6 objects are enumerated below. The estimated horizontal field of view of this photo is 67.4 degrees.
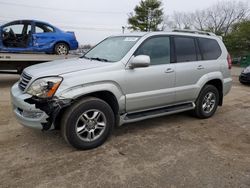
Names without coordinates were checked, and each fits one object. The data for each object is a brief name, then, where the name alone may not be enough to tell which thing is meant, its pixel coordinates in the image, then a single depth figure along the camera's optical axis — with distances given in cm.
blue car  630
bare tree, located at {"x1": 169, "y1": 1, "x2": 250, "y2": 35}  3060
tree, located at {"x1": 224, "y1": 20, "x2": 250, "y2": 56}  2005
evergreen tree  2732
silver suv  255
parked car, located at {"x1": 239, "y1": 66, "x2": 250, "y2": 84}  807
